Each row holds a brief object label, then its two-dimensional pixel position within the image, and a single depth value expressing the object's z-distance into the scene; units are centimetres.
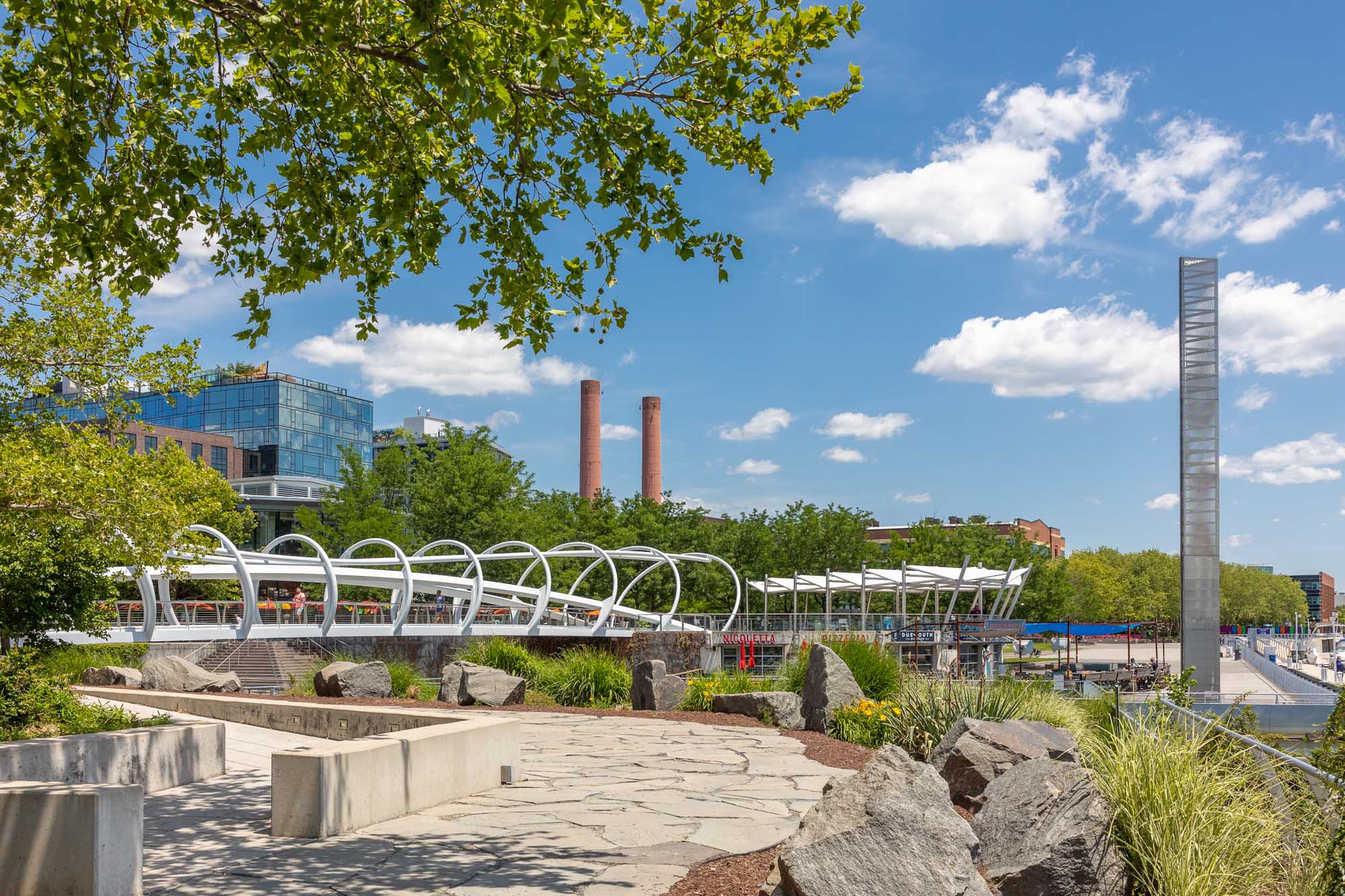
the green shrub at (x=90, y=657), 1861
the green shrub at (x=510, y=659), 1786
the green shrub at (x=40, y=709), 897
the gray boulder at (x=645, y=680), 1460
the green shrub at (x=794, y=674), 1417
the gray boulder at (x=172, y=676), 1620
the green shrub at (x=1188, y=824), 530
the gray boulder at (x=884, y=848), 463
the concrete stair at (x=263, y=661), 2528
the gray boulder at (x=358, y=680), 1555
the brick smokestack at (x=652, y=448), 6531
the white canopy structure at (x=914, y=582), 3597
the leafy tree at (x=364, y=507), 4322
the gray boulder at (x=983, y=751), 736
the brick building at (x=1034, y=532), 11950
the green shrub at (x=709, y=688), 1430
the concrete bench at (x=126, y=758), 806
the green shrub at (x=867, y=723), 1091
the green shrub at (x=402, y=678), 1722
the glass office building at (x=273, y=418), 7656
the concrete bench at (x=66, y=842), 510
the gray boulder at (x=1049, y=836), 516
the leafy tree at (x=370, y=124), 679
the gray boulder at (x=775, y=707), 1231
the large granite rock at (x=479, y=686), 1489
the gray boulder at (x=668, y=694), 1449
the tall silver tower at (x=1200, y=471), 2642
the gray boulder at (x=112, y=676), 1677
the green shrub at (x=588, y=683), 1642
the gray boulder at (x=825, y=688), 1189
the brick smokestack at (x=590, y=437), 6377
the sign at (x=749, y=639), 3166
